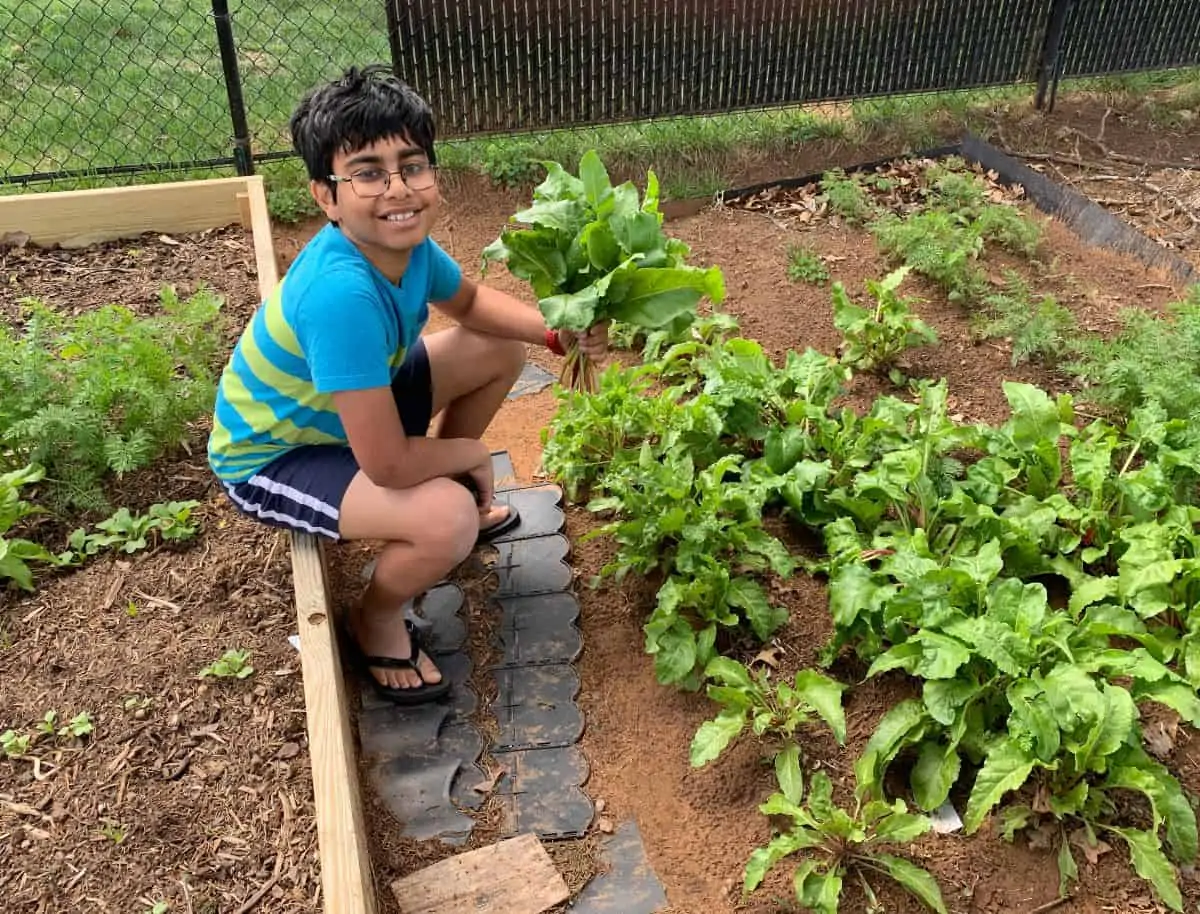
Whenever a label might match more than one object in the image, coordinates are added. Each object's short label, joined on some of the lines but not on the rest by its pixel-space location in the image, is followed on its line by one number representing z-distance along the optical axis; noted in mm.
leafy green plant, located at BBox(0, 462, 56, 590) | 2877
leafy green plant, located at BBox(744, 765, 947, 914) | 2322
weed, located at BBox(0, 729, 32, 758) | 2490
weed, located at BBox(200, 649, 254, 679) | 2703
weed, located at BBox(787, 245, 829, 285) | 4801
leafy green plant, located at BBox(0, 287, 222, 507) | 3166
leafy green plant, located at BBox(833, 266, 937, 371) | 4047
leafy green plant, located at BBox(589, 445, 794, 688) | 2848
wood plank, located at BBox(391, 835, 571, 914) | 2438
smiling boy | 2471
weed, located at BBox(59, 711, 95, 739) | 2537
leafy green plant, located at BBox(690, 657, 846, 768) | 2572
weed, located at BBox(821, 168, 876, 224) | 5352
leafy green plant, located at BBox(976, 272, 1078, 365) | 4137
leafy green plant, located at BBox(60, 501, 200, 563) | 3070
